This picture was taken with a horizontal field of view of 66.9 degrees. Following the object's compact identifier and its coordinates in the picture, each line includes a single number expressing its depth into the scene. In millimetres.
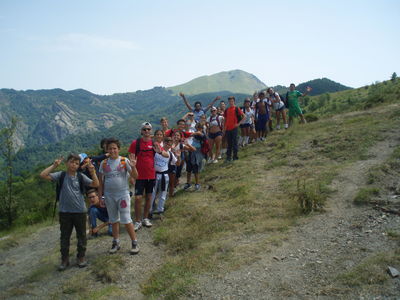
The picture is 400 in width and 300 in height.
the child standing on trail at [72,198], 5231
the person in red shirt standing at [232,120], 10328
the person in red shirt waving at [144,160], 6227
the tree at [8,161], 11445
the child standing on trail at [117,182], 5398
